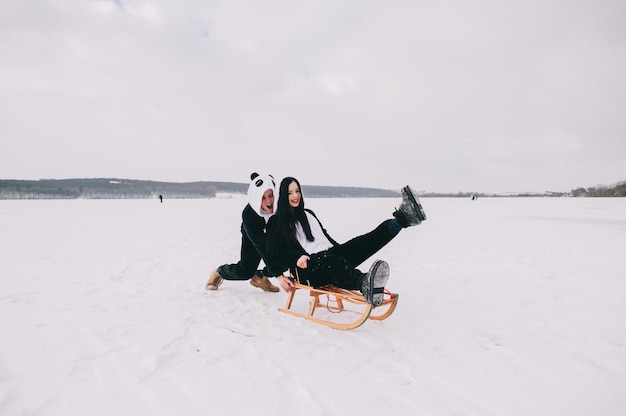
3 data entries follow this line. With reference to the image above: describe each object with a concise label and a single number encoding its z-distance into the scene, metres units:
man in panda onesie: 4.08
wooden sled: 3.42
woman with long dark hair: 3.53
